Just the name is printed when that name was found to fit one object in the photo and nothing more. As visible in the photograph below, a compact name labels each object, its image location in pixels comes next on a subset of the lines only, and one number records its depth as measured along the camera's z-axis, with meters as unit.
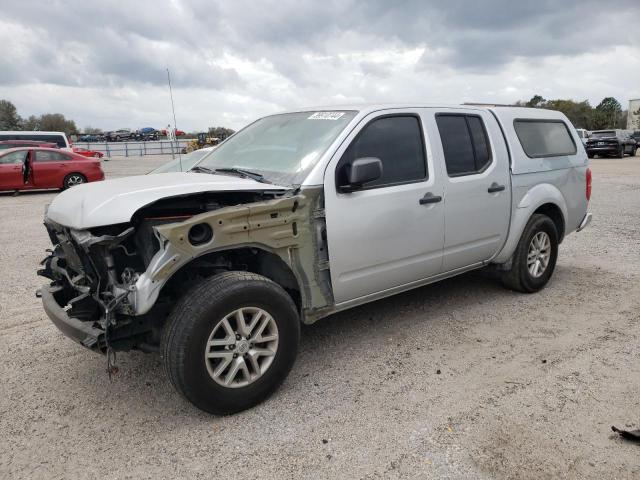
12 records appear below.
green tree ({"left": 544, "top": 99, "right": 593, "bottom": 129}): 78.44
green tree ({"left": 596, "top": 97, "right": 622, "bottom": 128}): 78.06
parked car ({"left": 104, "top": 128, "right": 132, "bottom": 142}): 54.91
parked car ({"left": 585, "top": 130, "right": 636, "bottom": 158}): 28.84
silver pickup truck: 2.87
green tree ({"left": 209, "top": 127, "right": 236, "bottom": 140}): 41.11
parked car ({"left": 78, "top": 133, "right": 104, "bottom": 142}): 52.09
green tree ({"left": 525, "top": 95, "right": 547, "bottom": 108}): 83.38
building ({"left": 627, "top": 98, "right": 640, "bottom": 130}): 85.77
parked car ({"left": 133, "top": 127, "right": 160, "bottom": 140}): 54.56
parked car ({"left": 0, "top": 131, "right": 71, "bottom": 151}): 20.80
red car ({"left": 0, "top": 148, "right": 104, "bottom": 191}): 14.02
